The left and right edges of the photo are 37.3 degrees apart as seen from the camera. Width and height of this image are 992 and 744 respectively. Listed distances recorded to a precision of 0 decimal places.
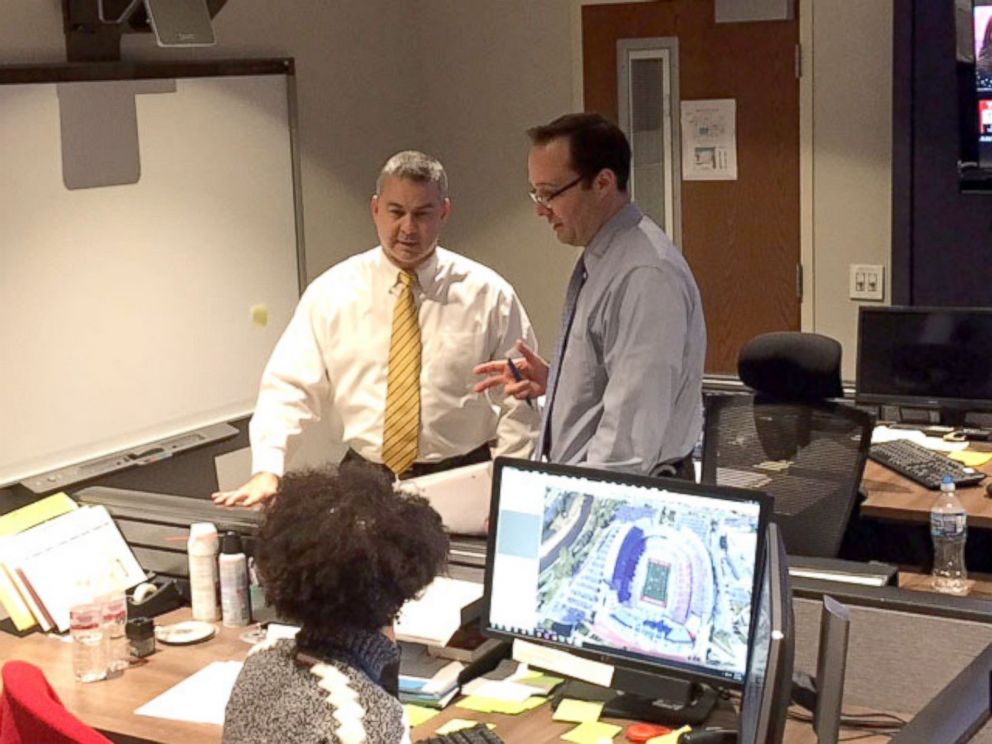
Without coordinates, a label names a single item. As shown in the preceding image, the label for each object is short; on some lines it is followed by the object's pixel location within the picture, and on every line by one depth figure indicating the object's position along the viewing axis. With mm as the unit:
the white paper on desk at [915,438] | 4316
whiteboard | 4219
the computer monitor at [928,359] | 4336
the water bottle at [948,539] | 3676
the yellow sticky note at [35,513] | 3047
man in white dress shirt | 3582
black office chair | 3750
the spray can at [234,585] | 2881
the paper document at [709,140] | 5477
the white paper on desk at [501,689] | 2482
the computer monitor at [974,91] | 4785
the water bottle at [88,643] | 2709
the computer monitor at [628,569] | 2277
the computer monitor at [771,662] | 1702
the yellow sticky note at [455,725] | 2361
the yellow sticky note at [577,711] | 2385
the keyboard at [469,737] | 2275
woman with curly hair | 1852
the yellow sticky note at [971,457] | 4136
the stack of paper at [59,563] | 2955
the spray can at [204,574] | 2934
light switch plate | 5223
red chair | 1949
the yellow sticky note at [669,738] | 2283
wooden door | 5363
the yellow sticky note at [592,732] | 2309
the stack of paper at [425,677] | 2479
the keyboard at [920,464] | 3969
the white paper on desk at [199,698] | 2479
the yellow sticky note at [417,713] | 2408
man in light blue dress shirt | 2889
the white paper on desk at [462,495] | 2943
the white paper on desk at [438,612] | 2615
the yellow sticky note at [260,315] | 5086
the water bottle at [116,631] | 2738
